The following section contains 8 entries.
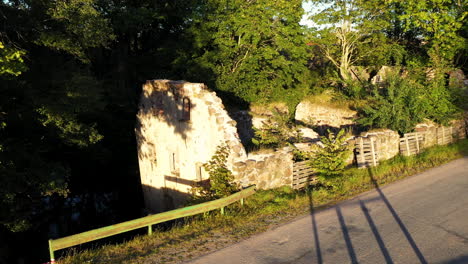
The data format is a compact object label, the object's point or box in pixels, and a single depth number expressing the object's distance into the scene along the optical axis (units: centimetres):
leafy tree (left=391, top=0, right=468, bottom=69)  2162
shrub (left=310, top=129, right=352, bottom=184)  1258
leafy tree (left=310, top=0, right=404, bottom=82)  2342
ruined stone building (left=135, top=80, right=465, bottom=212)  1166
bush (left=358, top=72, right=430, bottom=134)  1664
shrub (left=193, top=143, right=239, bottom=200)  1094
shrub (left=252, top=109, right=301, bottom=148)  1358
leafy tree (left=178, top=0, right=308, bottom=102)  2106
